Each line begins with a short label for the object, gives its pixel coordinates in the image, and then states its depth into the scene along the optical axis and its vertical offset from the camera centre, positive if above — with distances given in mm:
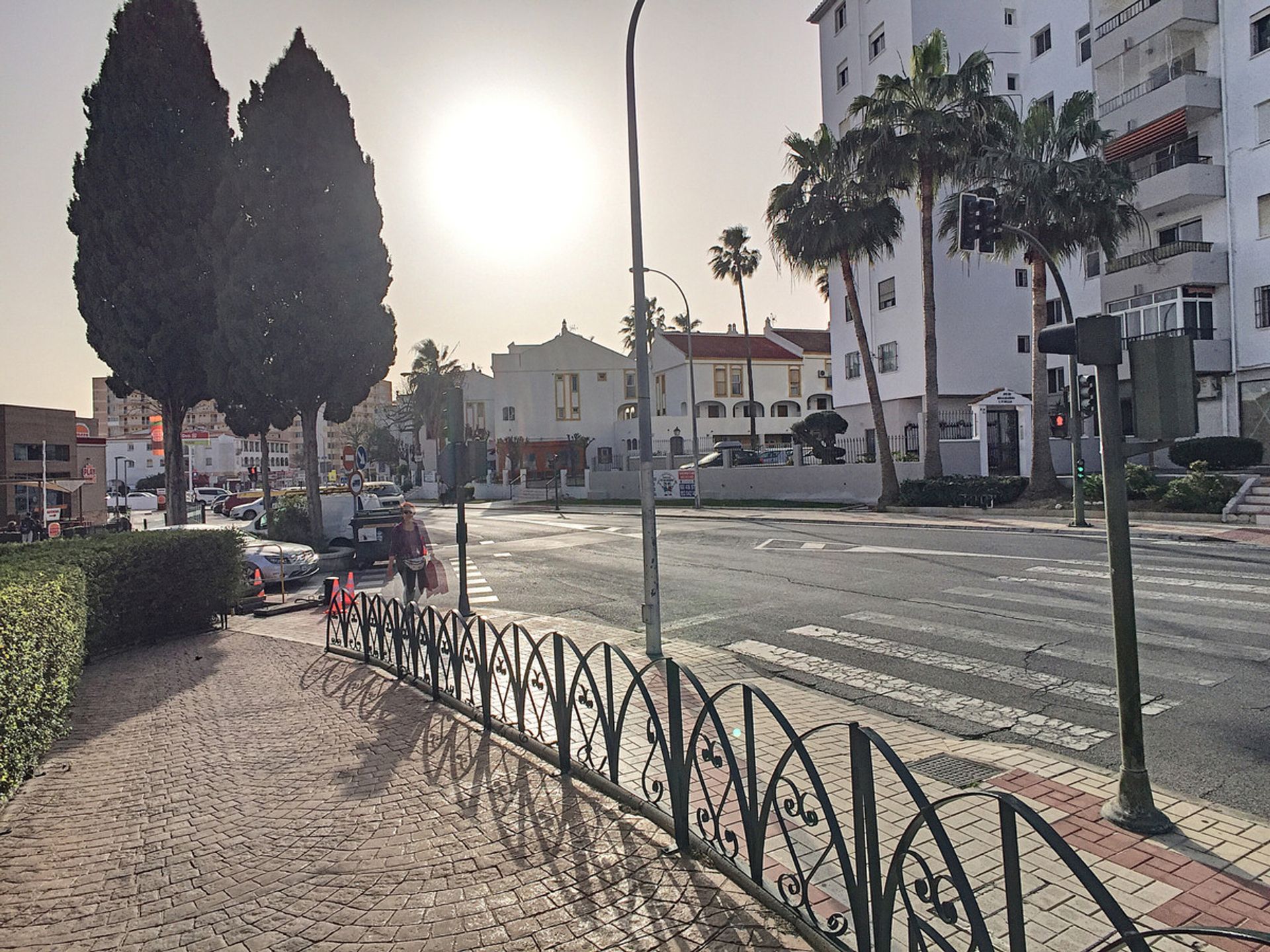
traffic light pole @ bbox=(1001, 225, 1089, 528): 19734 +504
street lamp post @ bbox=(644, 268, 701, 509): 33375 -798
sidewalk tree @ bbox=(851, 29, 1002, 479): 25938 +10857
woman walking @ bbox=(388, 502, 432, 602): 12094 -1152
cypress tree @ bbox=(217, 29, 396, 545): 22328 +6530
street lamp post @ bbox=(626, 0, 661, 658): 8906 +533
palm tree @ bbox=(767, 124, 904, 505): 27969 +8375
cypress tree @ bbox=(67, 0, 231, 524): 22438 +7954
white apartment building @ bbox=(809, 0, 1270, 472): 26203 +8406
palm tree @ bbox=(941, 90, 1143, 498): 24156 +7752
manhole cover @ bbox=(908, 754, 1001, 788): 5176 -2069
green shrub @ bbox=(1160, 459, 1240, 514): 20203 -1247
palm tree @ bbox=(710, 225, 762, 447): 56375 +14181
